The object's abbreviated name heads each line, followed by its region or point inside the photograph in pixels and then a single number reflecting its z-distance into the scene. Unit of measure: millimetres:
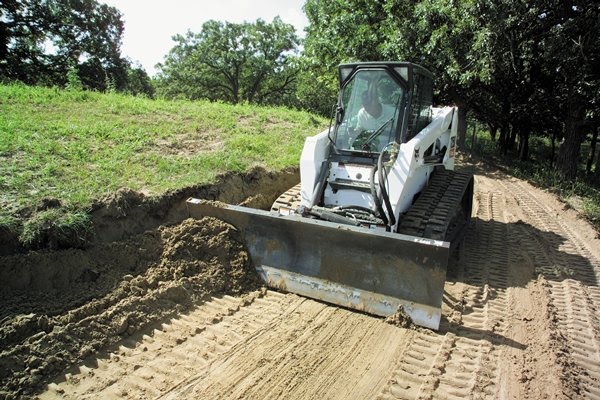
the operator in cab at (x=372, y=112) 5750
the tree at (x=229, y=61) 30609
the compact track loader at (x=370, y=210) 4375
